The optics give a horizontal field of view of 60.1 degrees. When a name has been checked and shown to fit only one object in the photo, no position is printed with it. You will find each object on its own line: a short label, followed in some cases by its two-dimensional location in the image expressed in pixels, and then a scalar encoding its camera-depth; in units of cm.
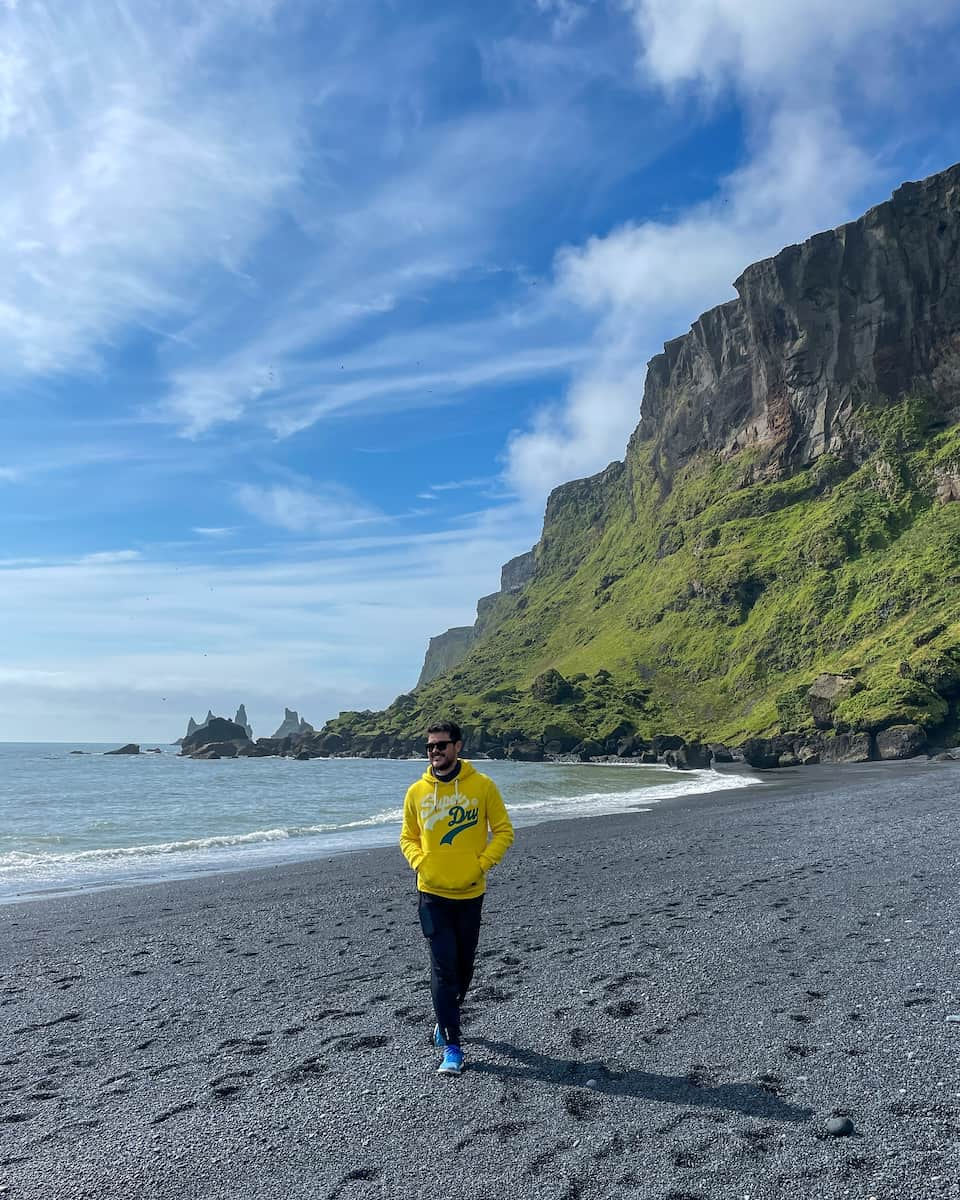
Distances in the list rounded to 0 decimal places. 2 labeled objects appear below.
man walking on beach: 729
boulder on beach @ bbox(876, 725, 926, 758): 7125
